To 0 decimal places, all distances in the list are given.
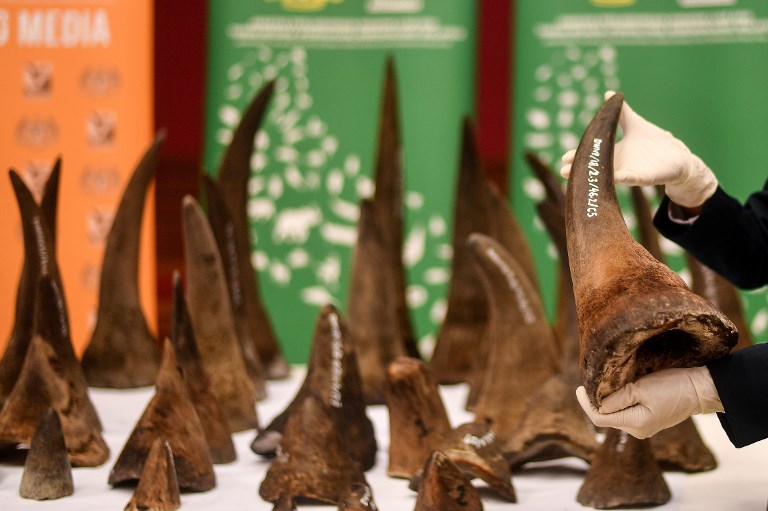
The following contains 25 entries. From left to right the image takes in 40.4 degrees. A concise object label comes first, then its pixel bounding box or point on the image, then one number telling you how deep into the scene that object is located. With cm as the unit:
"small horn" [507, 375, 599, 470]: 209
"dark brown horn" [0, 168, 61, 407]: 231
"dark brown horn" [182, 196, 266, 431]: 242
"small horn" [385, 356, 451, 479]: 206
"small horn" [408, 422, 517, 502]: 191
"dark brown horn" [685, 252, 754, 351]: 267
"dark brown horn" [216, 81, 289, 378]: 299
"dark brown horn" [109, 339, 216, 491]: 194
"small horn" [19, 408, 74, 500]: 190
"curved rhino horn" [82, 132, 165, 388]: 281
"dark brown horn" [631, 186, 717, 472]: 214
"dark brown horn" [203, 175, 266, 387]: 278
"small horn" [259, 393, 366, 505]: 188
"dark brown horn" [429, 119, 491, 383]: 288
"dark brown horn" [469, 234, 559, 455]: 230
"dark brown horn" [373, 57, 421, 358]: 287
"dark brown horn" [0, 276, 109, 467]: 211
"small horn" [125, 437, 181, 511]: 183
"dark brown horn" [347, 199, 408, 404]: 266
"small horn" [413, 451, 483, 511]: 173
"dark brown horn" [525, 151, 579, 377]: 246
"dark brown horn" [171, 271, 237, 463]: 213
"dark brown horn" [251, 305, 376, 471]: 205
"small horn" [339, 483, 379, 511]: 171
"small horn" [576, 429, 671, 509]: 190
